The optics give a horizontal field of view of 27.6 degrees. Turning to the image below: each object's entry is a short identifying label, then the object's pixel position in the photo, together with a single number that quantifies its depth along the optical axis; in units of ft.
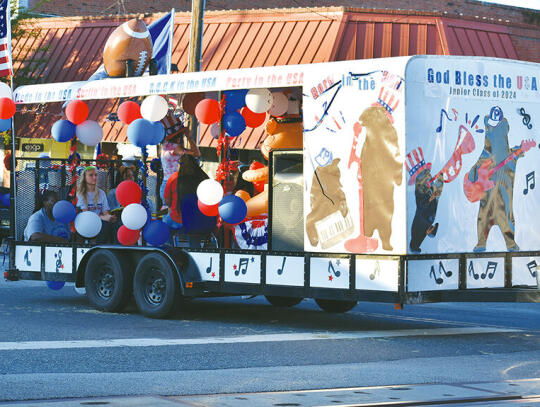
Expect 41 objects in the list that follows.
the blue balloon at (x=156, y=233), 43.14
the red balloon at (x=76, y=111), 47.70
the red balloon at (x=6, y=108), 46.91
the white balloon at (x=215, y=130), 48.30
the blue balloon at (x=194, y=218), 44.42
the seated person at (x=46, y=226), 49.21
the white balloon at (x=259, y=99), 43.27
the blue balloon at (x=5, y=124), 48.42
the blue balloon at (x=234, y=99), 44.47
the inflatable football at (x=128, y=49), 48.53
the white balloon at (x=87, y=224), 46.32
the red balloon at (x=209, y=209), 42.01
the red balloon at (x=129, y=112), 45.91
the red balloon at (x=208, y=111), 43.78
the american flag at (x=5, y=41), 50.24
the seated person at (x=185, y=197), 44.50
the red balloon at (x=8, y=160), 49.59
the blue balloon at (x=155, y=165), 47.52
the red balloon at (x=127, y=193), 45.29
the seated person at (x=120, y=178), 49.90
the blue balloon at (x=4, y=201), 76.59
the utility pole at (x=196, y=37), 68.85
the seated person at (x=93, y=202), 48.47
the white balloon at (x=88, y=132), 48.98
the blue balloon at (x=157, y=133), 43.88
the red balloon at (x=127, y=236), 44.11
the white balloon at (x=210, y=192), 41.63
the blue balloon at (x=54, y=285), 49.37
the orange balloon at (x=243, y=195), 43.80
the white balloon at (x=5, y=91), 48.11
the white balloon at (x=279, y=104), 44.32
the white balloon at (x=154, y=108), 43.91
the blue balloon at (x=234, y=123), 43.55
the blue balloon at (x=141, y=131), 43.55
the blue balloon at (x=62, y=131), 48.42
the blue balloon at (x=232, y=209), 40.81
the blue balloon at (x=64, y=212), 47.06
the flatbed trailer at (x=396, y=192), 36.42
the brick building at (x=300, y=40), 81.61
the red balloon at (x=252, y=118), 47.34
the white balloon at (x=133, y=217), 43.73
